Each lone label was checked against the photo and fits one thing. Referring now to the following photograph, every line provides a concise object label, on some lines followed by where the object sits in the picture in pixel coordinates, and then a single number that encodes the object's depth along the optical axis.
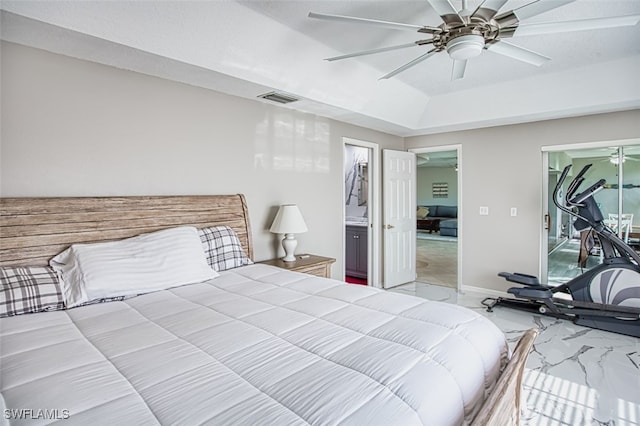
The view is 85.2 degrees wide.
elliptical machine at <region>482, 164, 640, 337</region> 3.39
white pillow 1.97
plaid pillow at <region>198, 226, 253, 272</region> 2.74
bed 0.99
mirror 6.32
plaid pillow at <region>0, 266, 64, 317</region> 1.75
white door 5.07
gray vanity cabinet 5.30
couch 11.34
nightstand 3.32
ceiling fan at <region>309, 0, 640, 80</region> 1.79
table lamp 3.41
